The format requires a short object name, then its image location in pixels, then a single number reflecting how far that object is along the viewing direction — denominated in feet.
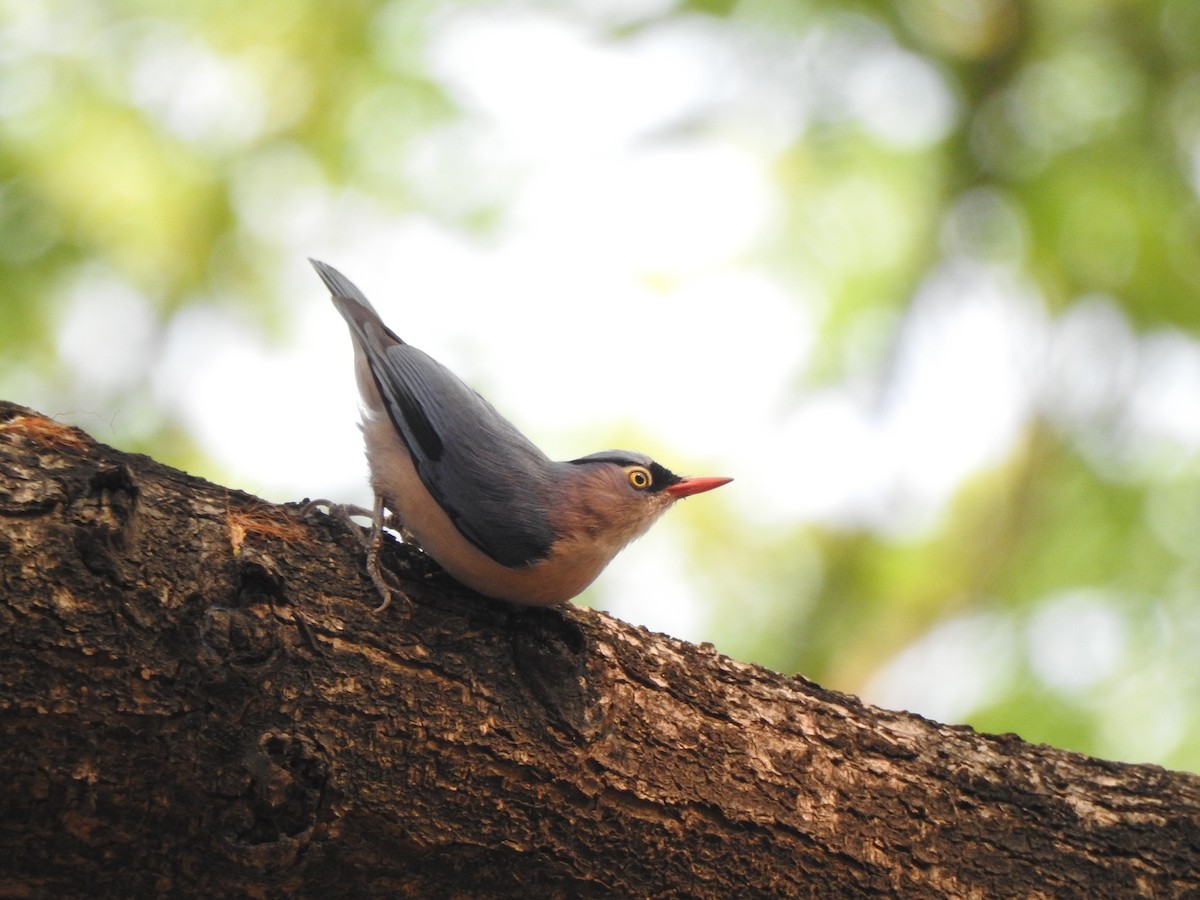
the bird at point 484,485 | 24.91
